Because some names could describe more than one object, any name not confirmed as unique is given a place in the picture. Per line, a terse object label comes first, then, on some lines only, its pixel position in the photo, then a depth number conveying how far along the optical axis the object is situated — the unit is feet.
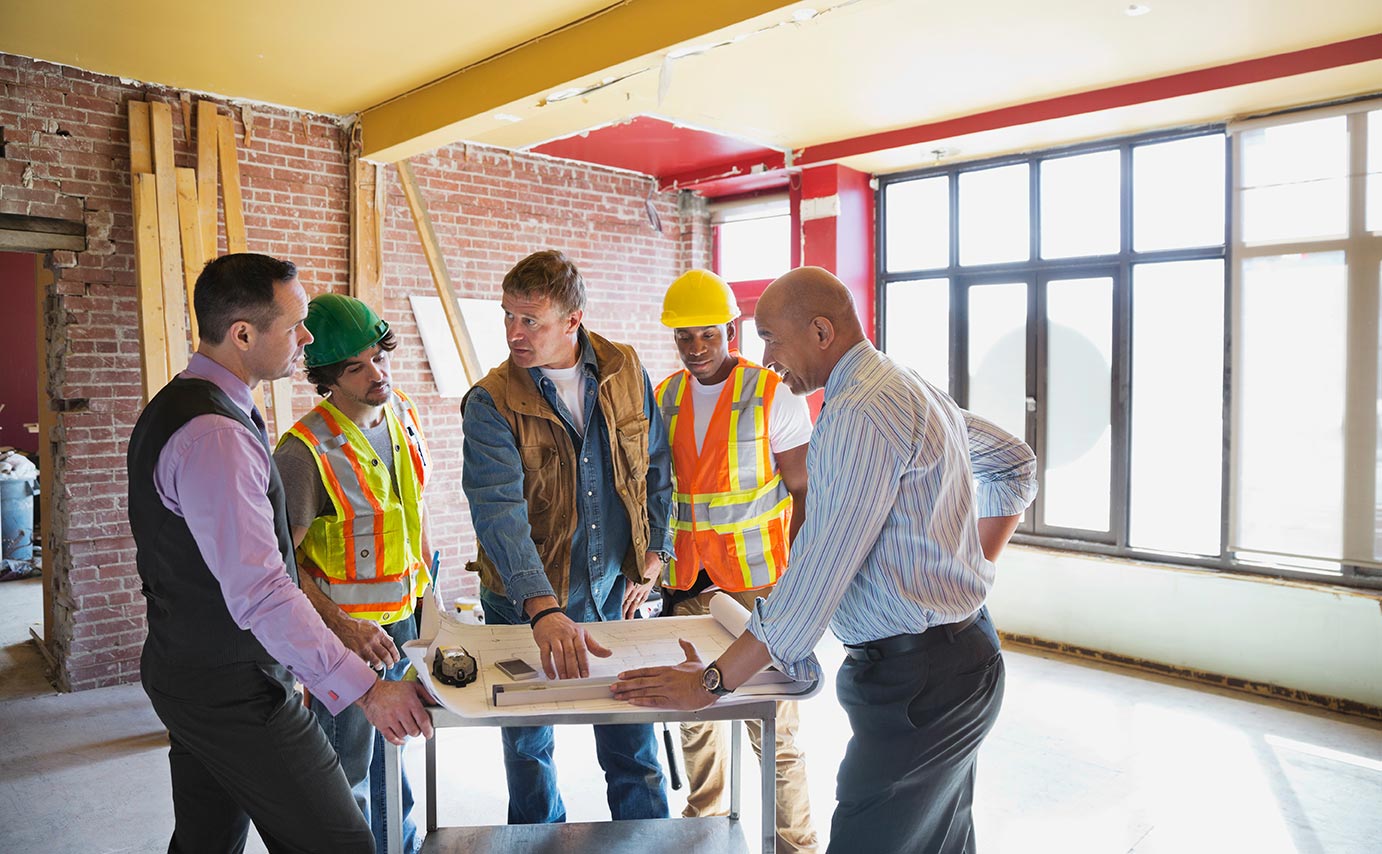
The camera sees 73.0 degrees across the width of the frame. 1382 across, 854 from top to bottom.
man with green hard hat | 7.98
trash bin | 26.86
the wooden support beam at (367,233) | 18.67
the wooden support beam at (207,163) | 16.34
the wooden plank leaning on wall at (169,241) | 15.56
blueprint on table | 5.56
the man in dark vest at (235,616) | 5.62
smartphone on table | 5.89
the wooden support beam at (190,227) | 15.80
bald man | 5.58
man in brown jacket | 7.38
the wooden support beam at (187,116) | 16.67
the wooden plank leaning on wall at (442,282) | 18.63
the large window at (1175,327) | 16.15
